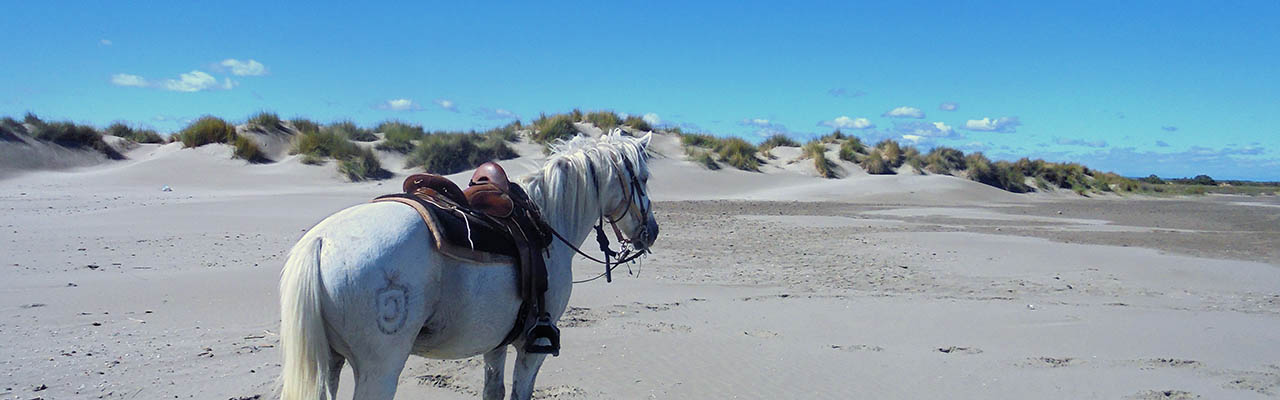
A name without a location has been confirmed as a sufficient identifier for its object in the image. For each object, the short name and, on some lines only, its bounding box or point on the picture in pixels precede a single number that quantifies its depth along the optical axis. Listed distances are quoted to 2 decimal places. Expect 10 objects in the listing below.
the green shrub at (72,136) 20.75
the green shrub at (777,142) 33.34
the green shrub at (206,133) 22.31
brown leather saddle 3.35
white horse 2.92
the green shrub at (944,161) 32.47
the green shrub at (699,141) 29.22
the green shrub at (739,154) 28.16
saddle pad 3.24
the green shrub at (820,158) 29.36
